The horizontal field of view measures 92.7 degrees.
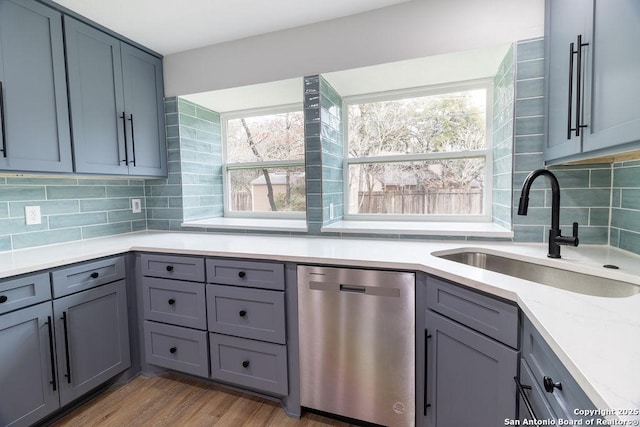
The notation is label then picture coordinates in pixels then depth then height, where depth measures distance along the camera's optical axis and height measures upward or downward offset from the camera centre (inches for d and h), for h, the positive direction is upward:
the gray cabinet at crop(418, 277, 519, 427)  41.1 -24.8
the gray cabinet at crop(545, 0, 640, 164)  38.0 +16.9
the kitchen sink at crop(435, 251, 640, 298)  46.2 -14.9
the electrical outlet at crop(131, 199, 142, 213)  99.0 -2.4
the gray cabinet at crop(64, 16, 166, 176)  73.2 +25.3
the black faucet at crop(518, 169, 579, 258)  54.3 -3.6
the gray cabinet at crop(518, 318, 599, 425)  26.2 -19.2
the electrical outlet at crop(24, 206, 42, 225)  73.1 -3.5
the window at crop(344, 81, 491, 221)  84.6 +11.5
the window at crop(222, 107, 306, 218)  101.3 +11.4
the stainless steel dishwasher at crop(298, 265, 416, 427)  56.5 -28.8
